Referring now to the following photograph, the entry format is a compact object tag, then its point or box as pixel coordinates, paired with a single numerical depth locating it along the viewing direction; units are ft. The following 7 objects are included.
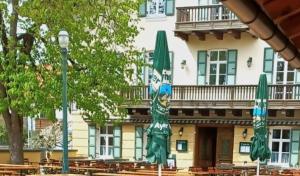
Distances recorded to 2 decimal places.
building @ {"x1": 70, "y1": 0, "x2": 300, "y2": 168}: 62.39
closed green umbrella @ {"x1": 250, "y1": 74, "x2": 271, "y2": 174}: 42.70
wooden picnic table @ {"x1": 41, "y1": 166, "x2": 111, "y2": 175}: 43.99
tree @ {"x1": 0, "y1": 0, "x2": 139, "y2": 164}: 41.34
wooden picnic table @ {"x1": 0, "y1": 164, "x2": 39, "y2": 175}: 38.75
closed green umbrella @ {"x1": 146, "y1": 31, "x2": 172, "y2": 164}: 28.35
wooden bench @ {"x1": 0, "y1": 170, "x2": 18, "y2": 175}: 36.13
